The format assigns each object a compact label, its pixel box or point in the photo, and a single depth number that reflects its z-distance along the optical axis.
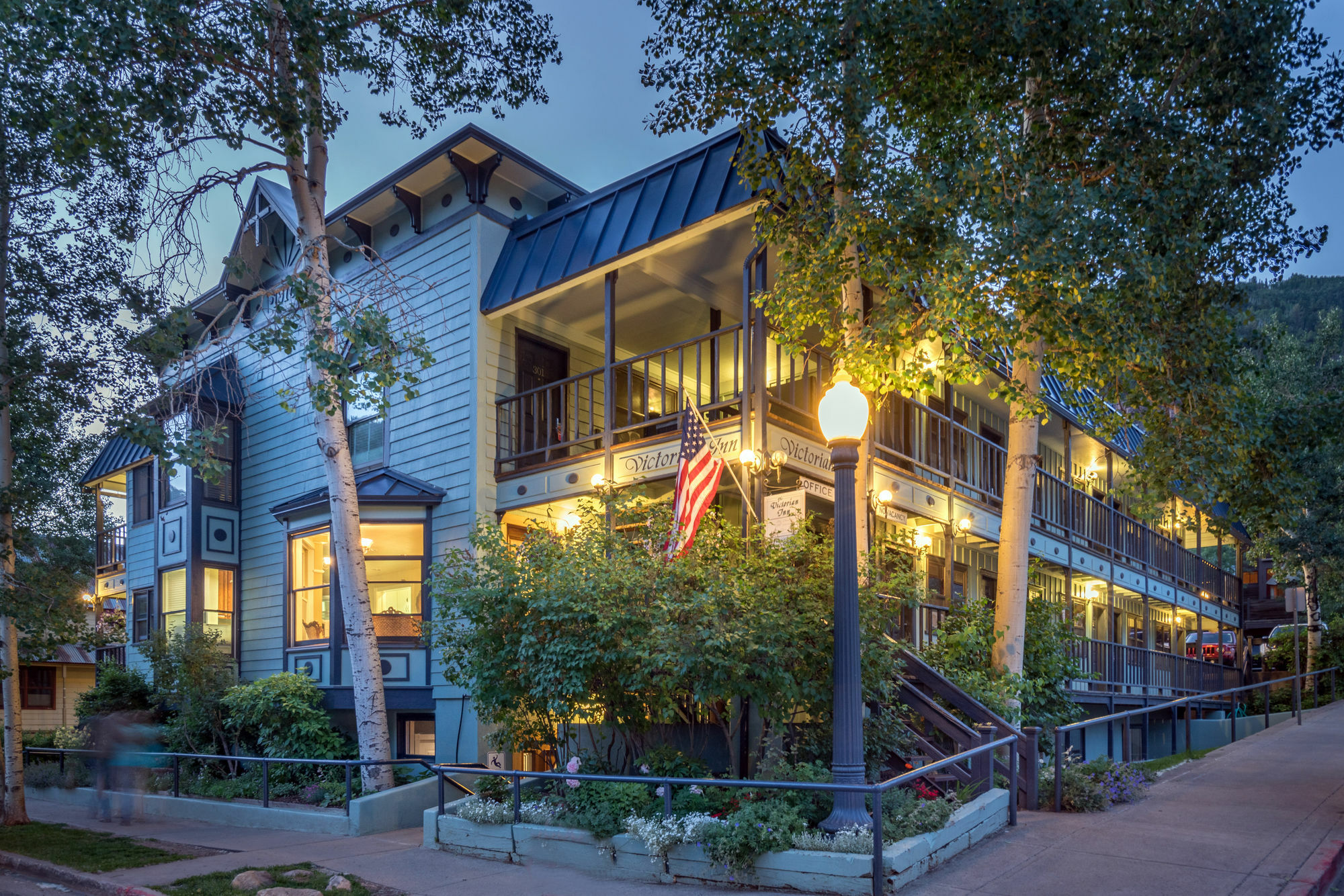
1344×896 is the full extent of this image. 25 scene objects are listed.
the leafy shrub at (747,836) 8.18
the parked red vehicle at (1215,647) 39.12
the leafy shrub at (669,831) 8.63
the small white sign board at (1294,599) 21.88
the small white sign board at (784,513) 11.52
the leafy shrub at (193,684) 16.73
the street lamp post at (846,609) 8.45
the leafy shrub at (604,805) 9.20
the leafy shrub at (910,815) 8.48
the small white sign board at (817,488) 13.09
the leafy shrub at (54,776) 17.06
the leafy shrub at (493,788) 11.11
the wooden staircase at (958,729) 10.55
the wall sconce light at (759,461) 12.48
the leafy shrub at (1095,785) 10.81
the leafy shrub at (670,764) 10.30
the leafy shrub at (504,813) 10.06
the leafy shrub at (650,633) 9.62
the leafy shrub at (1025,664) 11.88
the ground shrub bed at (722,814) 8.24
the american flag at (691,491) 10.88
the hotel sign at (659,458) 13.18
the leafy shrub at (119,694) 19.30
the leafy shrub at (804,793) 9.06
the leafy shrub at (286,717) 15.14
